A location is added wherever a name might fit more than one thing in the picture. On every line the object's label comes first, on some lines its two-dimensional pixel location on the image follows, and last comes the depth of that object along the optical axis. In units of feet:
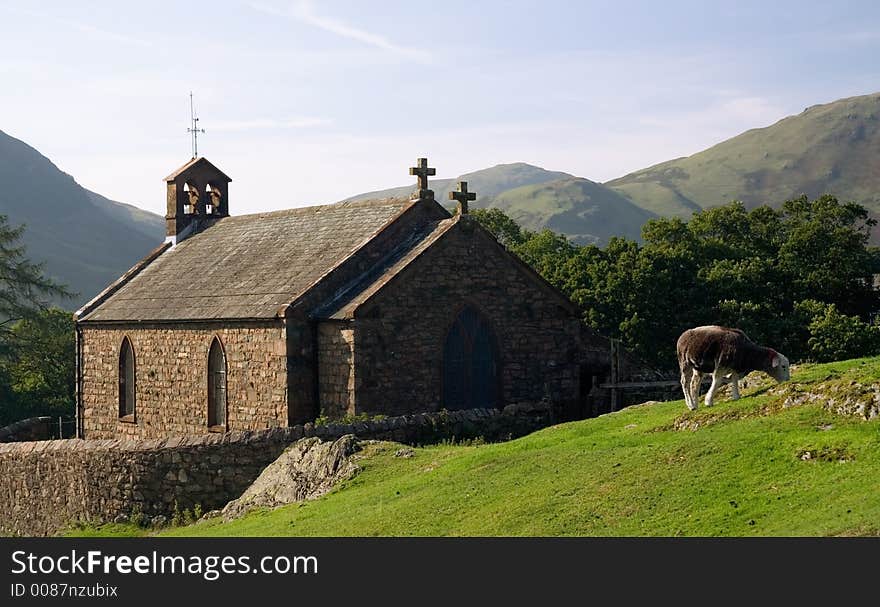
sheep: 66.74
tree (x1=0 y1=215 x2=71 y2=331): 205.36
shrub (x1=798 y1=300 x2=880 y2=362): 120.37
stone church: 101.19
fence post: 111.75
